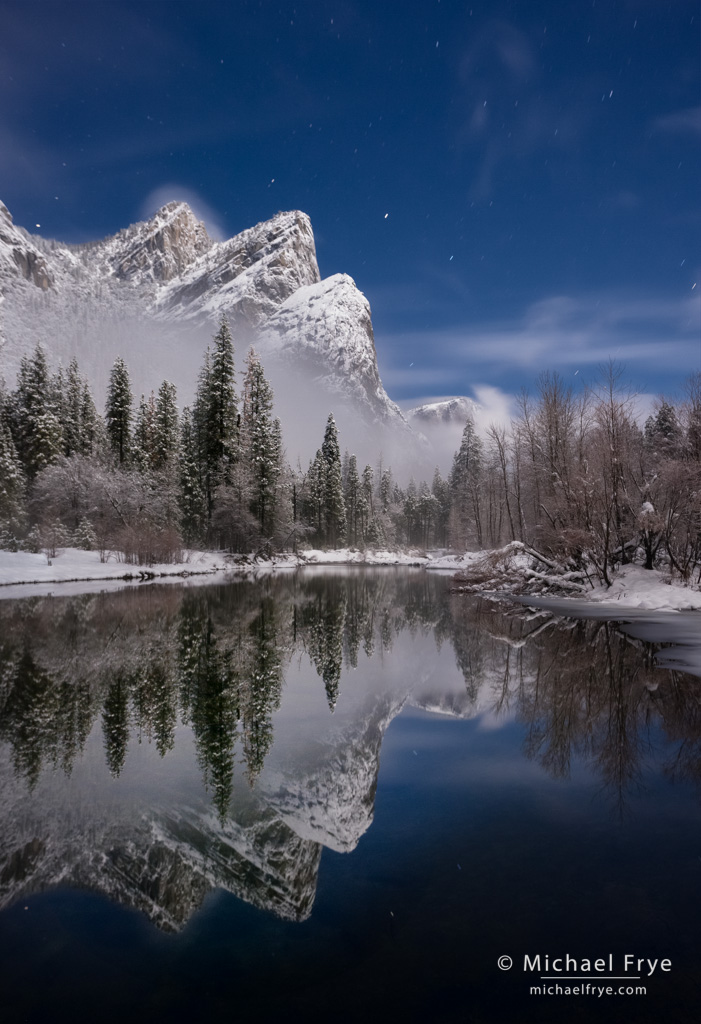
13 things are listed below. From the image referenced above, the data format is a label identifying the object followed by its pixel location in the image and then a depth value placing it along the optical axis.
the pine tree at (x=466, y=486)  68.27
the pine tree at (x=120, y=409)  51.03
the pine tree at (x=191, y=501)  52.47
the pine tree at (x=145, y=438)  50.16
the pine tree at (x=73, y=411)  54.28
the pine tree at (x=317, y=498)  76.06
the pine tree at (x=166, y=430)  51.88
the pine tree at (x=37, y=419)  47.28
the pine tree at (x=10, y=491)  41.19
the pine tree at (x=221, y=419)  50.66
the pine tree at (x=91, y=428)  54.53
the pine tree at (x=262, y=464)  50.34
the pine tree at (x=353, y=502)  87.69
